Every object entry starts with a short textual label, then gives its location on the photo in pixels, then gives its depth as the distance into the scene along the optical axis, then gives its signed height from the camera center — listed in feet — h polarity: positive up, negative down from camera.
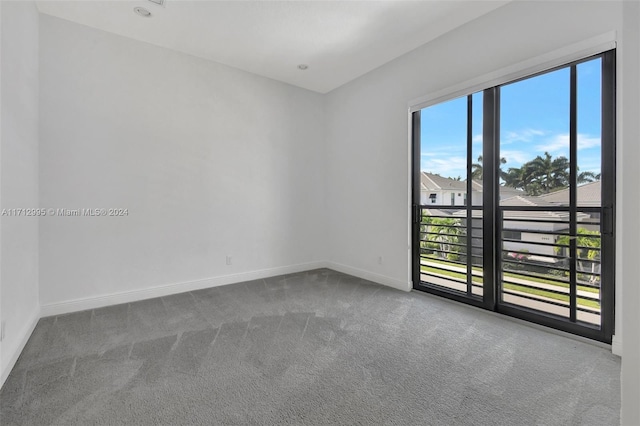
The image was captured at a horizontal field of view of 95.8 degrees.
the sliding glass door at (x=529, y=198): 7.19 +0.29
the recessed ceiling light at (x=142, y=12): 8.77 +6.11
